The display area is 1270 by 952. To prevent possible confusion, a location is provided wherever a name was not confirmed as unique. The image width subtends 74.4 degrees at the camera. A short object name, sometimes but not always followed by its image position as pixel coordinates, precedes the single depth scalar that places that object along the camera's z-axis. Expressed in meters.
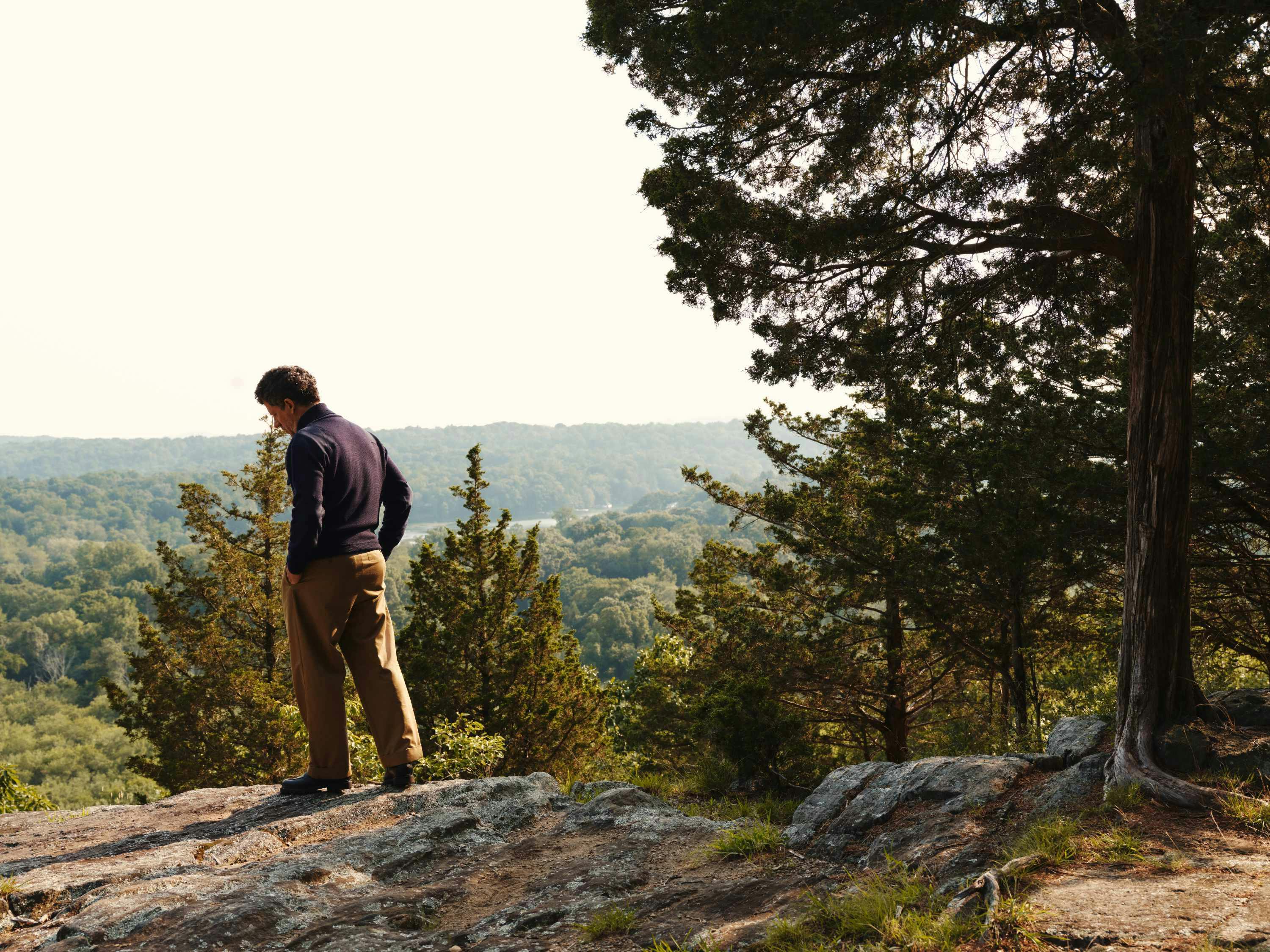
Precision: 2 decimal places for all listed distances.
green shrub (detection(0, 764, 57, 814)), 9.19
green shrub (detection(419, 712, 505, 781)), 7.63
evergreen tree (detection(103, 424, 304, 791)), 14.33
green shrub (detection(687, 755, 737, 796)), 6.32
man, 4.12
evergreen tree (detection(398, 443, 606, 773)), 15.36
